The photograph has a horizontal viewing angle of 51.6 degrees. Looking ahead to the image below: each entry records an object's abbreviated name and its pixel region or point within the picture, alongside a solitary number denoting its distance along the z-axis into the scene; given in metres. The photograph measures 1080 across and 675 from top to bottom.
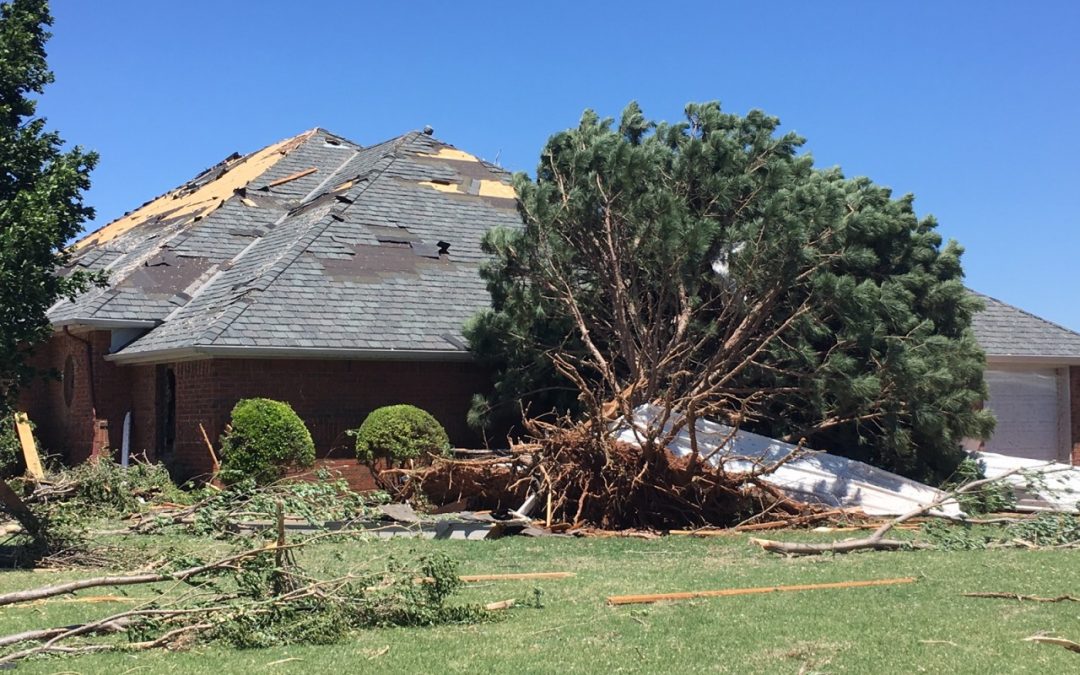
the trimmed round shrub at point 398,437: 16.16
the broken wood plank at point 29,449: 18.06
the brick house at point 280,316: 17.12
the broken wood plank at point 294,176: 24.11
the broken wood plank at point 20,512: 10.66
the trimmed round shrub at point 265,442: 15.70
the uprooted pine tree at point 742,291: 14.74
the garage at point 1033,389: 22.45
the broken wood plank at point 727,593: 8.33
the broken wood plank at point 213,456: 16.39
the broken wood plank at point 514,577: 9.59
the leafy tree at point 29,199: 10.98
